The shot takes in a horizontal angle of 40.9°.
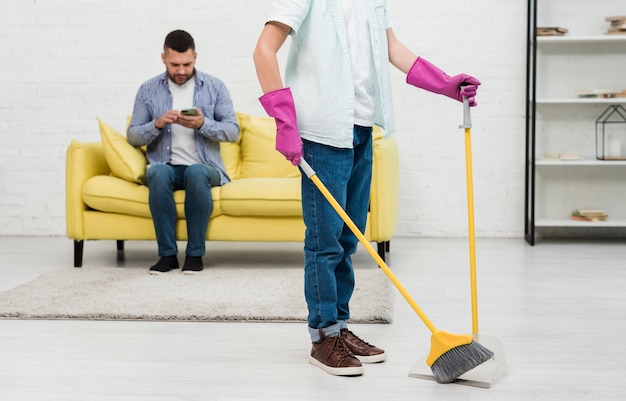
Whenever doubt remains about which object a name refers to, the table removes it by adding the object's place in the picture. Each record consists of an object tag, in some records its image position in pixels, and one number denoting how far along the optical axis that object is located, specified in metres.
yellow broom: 2.08
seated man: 3.85
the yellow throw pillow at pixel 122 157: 3.98
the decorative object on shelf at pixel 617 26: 4.61
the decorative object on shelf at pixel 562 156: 4.67
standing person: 2.16
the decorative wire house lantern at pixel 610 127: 4.87
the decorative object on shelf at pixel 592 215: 4.71
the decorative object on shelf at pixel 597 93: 4.61
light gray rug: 2.95
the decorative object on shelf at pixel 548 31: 4.63
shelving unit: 4.84
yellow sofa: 3.89
